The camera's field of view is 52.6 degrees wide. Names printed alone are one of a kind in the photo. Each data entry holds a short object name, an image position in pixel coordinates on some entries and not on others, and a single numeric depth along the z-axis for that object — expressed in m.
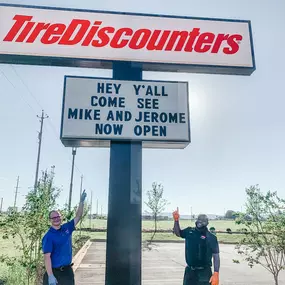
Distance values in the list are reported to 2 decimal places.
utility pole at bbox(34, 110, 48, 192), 35.38
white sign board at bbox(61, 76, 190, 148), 4.94
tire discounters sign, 5.48
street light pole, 28.54
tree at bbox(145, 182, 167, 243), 29.72
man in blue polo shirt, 4.37
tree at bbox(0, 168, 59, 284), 7.29
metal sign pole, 4.62
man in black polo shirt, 4.79
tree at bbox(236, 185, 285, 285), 7.39
